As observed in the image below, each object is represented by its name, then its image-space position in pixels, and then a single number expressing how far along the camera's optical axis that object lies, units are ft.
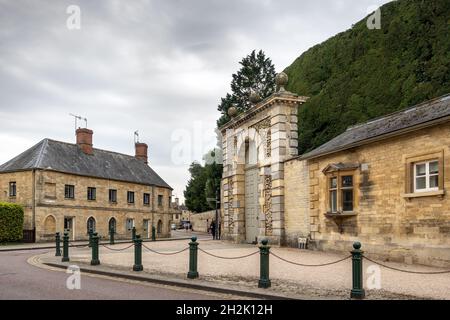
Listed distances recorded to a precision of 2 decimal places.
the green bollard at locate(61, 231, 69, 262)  49.89
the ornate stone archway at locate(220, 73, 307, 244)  69.15
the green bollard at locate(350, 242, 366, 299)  27.81
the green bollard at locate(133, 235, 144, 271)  40.19
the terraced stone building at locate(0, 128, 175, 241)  102.47
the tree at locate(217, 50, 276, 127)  155.63
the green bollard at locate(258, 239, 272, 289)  31.37
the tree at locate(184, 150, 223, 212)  146.98
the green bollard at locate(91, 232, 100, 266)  45.32
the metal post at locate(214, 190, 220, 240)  104.58
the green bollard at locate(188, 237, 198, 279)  35.80
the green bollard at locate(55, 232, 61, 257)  57.98
